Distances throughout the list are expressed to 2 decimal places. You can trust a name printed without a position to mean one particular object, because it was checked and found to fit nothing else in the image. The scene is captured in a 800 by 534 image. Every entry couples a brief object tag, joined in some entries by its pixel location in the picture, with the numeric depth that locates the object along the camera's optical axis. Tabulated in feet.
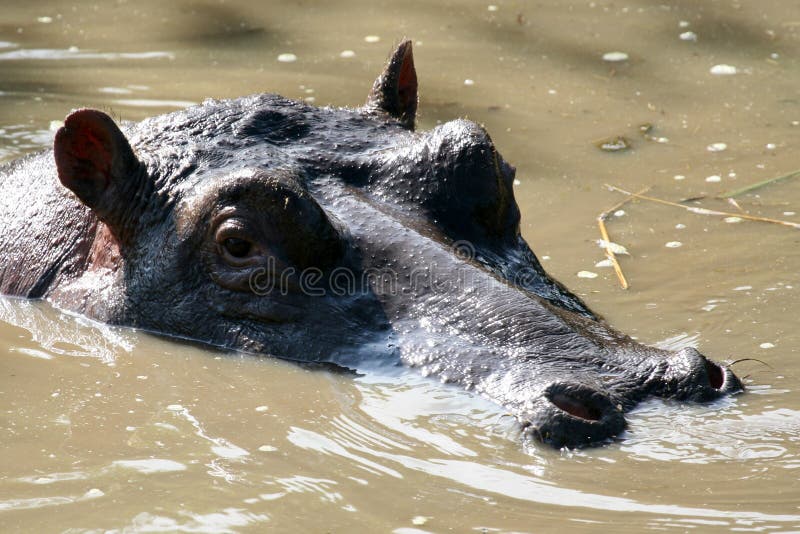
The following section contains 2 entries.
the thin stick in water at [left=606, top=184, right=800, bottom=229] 56.85
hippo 35.35
